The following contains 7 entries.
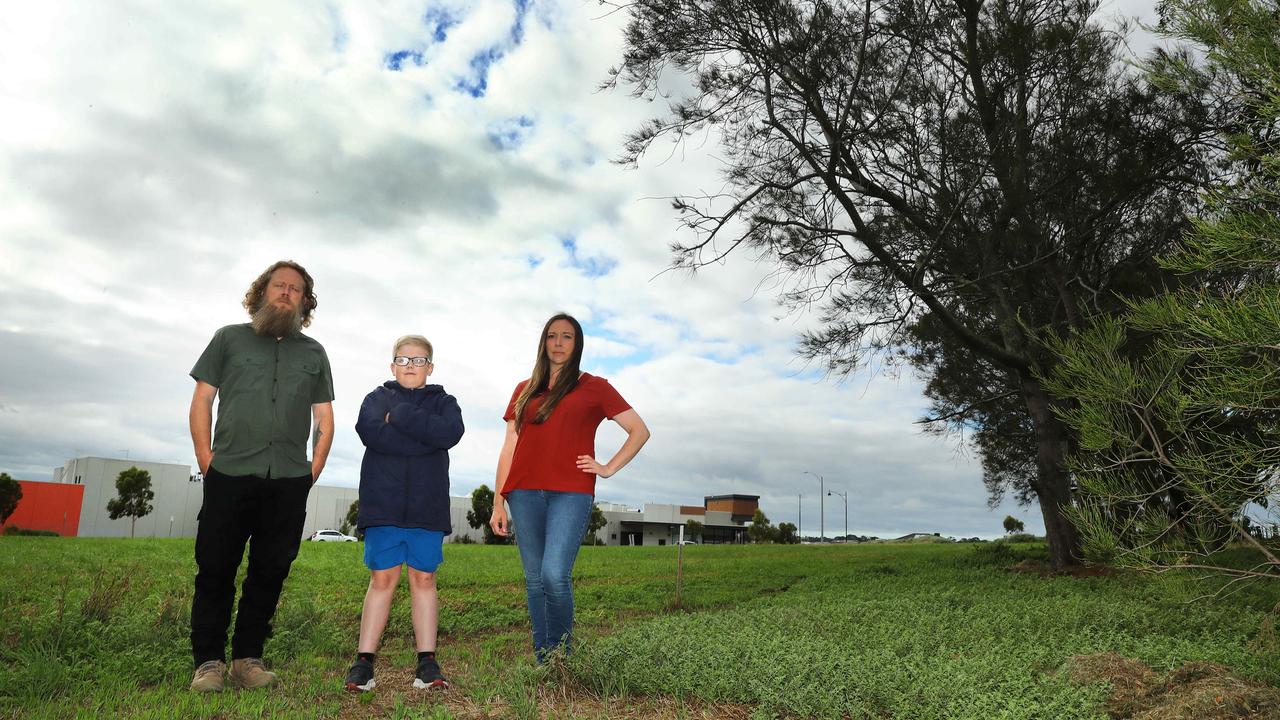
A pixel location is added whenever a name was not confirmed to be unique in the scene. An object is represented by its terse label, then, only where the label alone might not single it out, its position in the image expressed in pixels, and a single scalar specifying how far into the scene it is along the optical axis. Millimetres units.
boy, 4285
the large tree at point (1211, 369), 4879
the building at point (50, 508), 43438
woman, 4262
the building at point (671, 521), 70312
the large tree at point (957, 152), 10344
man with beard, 4238
